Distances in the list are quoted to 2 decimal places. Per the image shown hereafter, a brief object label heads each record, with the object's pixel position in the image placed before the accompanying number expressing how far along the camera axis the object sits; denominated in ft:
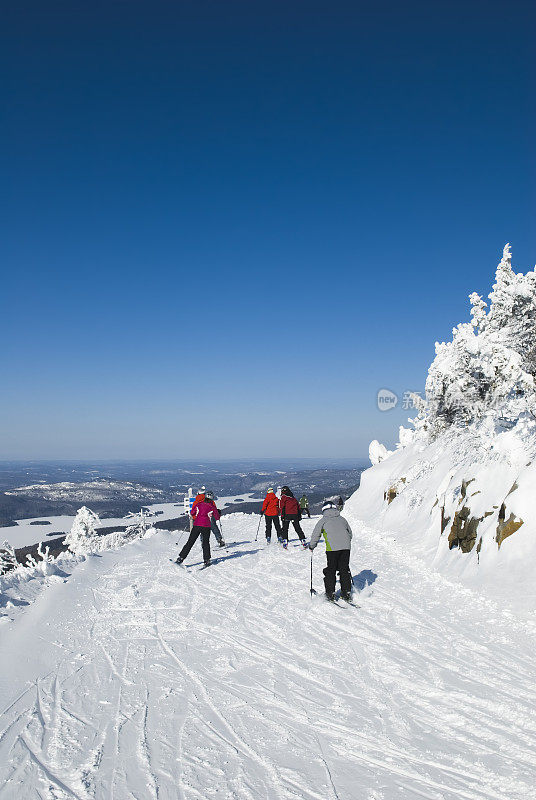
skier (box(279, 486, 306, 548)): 44.88
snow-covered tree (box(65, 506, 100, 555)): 115.34
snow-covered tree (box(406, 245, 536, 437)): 32.12
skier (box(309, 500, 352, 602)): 25.46
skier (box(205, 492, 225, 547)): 37.31
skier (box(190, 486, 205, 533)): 36.00
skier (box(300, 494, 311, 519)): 70.02
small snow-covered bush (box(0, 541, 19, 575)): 63.80
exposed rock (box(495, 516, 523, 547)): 26.73
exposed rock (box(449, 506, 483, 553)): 31.07
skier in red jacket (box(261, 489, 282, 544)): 48.08
